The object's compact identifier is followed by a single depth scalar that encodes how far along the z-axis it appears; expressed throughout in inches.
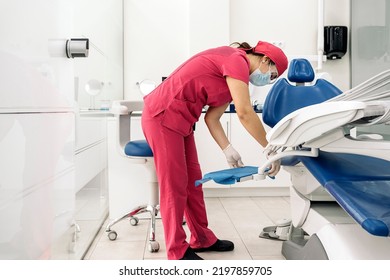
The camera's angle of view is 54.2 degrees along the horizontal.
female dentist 71.9
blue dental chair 44.8
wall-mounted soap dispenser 152.1
